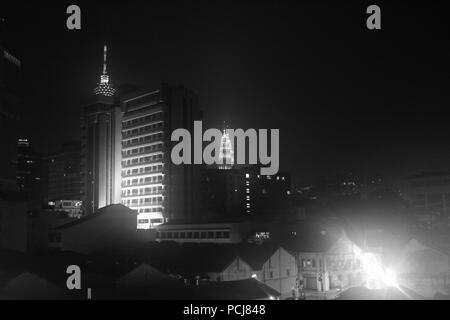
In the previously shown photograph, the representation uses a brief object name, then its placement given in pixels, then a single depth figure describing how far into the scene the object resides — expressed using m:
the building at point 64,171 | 157.75
